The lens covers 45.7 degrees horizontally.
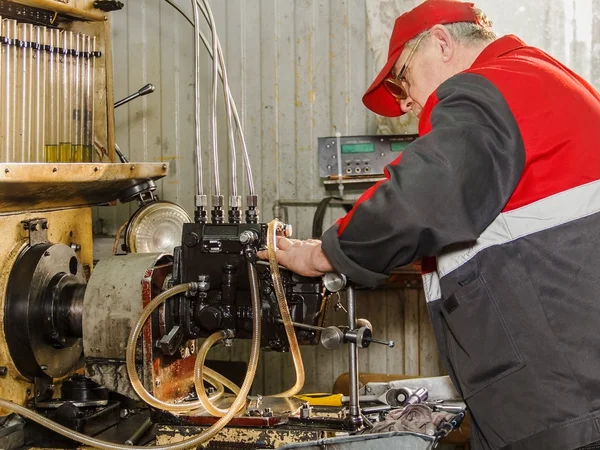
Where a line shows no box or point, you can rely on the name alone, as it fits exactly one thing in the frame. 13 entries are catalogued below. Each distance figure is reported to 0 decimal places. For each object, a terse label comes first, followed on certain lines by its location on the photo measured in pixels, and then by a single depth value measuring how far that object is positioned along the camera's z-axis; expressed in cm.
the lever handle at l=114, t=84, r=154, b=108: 253
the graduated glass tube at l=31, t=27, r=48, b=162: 209
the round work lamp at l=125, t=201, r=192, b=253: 217
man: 134
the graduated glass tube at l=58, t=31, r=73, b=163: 218
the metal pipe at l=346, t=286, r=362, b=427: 163
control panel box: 314
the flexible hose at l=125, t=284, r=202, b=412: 166
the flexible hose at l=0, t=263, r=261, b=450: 158
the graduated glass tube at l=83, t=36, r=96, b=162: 225
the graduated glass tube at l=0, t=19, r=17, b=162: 200
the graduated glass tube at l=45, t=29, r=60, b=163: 213
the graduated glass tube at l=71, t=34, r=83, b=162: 221
